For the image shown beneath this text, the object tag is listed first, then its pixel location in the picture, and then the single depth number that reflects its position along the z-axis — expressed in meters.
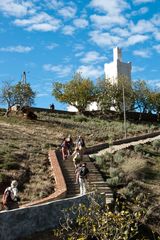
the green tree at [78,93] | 61.56
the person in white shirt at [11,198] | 17.81
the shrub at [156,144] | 39.34
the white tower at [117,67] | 75.94
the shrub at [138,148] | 37.09
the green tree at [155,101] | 64.50
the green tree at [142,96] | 64.50
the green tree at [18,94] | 52.62
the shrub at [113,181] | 26.69
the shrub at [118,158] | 32.69
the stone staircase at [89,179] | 24.31
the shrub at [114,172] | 28.17
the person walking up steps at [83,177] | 22.25
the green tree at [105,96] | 62.62
